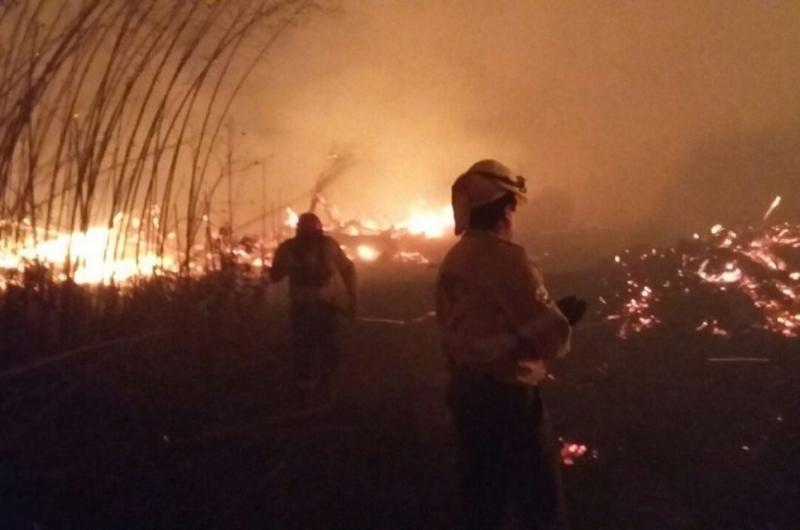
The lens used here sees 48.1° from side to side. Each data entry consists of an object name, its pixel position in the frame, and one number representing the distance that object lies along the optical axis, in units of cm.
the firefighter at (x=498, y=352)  271
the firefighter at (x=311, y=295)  538
